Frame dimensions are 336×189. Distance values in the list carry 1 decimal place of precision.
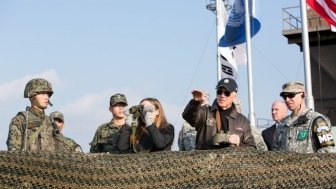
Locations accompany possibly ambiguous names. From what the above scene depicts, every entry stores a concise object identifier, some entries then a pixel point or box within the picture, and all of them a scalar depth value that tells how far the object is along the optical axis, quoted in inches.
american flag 534.9
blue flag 659.4
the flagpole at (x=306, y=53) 486.2
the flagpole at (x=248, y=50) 622.8
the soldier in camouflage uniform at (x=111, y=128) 319.1
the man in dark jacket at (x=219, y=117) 255.0
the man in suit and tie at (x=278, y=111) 355.3
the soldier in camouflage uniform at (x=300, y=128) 249.0
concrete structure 855.7
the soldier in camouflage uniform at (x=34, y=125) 263.4
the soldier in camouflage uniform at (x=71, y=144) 269.0
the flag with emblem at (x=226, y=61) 692.1
